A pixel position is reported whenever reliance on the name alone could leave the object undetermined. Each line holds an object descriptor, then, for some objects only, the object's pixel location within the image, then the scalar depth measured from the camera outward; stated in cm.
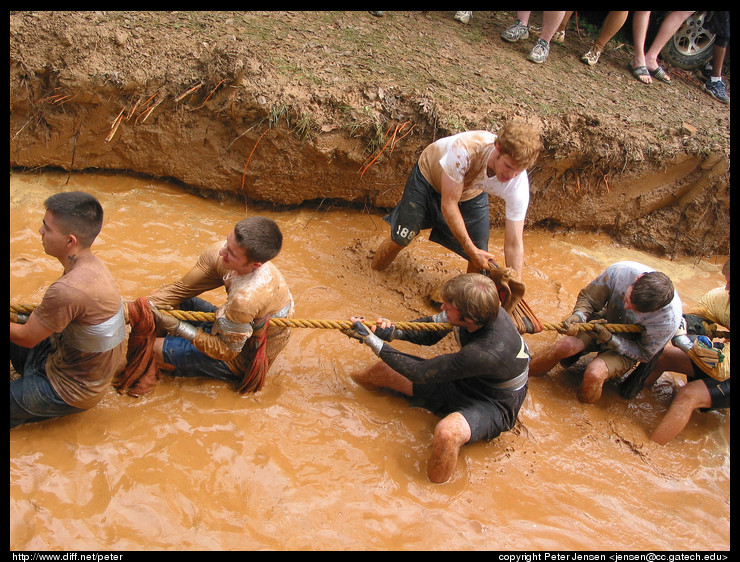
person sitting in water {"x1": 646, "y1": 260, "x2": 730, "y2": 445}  367
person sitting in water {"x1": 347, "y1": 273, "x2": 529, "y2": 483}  297
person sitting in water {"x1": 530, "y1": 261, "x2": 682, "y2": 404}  351
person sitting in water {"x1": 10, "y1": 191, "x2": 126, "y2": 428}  247
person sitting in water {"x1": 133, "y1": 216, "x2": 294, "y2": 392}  278
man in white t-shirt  338
